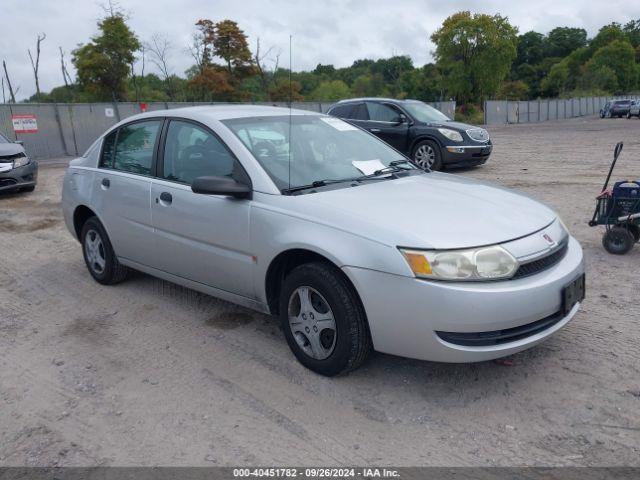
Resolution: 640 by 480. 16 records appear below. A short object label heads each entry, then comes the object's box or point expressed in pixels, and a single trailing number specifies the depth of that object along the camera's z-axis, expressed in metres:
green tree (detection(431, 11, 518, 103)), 55.44
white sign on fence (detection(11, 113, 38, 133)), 19.62
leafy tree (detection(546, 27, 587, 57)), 115.44
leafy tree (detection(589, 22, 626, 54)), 102.69
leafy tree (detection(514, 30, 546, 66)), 113.69
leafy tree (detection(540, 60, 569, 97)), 93.12
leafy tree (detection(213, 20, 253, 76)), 39.47
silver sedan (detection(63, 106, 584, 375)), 2.93
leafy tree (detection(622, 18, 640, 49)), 113.47
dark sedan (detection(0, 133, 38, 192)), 10.96
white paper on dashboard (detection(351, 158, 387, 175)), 4.07
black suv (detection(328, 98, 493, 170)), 11.95
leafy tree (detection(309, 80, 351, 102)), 63.05
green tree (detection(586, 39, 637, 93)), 89.94
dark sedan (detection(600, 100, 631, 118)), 45.84
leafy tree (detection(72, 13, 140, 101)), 32.91
